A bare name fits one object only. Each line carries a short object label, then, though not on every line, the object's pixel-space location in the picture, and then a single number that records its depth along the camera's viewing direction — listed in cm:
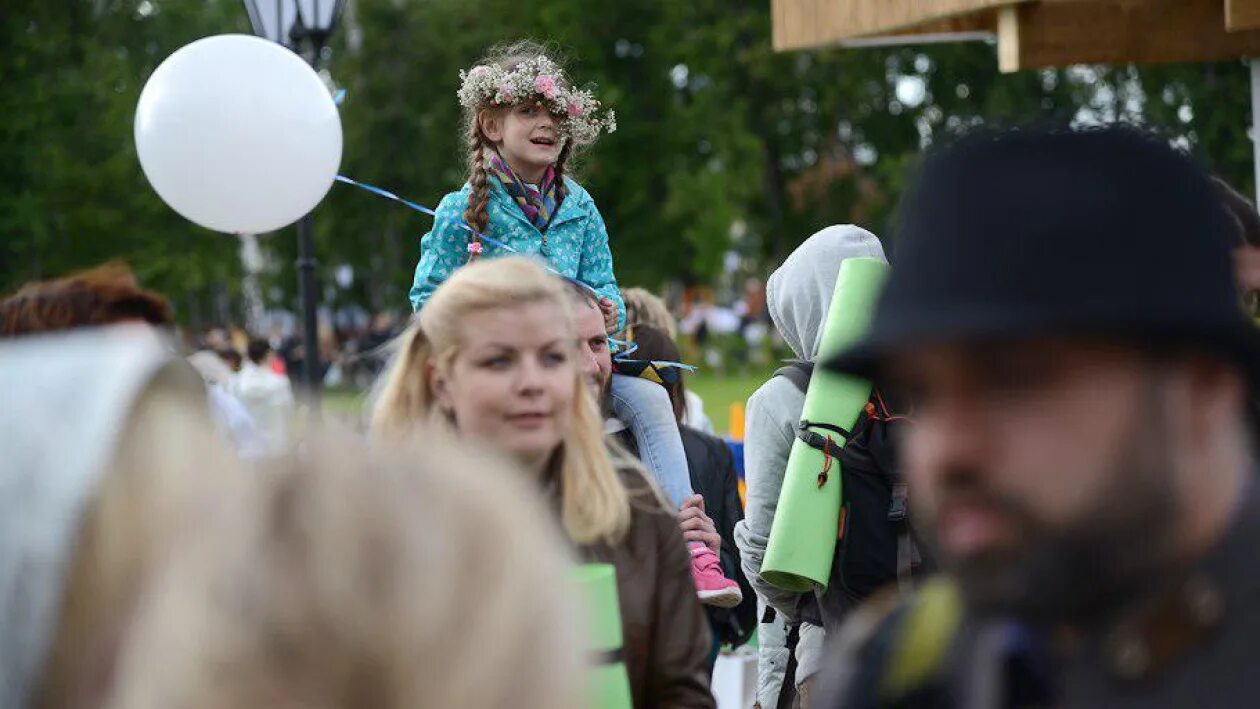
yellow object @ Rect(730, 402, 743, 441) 1563
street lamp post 1032
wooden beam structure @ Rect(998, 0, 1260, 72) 1081
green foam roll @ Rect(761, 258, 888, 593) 459
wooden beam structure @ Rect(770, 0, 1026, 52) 1087
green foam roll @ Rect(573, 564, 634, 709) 287
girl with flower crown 554
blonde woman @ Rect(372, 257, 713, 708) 328
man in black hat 148
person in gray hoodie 502
